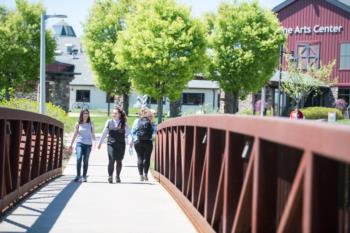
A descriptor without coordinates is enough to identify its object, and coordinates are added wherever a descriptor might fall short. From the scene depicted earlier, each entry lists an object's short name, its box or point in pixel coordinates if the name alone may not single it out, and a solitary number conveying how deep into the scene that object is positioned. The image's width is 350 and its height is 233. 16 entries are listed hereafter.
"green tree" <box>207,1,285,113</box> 44.50
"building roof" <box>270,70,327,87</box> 48.75
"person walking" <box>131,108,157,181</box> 14.21
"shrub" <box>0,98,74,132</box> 23.04
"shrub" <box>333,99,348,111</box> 50.03
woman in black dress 13.58
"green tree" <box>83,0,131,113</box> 46.91
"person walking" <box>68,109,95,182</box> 13.49
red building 51.81
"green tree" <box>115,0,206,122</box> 35.78
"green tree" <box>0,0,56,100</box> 43.12
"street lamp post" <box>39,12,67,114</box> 21.83
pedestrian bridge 3.40
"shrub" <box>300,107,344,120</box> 44.97
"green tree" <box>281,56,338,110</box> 47.12
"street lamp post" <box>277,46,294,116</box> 45.91
